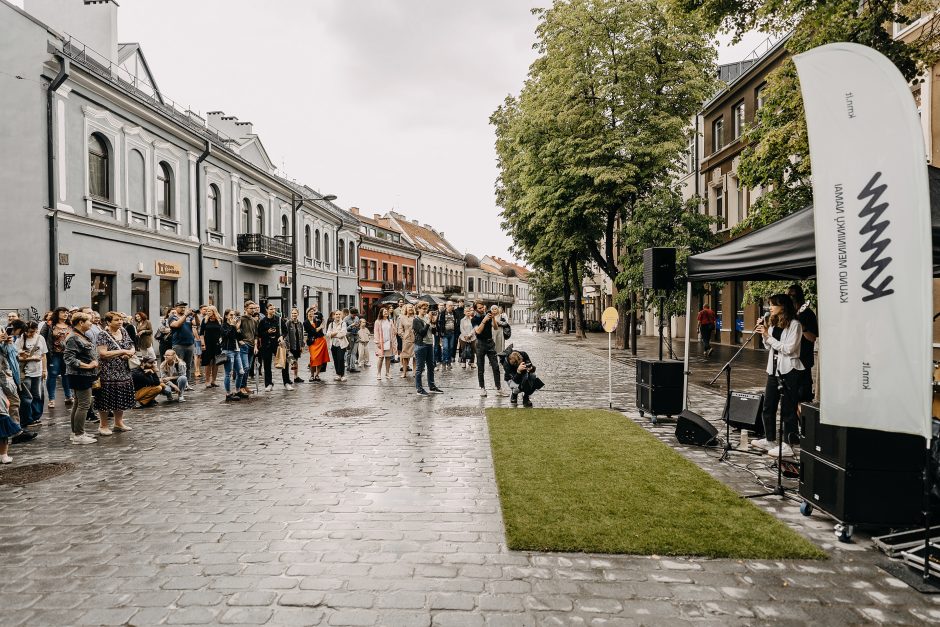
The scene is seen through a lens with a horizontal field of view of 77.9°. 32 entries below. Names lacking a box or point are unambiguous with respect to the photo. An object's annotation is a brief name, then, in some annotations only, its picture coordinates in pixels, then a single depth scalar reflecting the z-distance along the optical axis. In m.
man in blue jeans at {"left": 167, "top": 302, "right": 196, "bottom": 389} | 13.05
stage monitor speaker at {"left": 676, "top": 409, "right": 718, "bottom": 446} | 7.41
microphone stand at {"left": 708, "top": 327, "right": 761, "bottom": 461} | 7.07
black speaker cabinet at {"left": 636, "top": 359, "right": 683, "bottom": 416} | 8.86
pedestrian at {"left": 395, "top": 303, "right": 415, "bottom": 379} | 15.66
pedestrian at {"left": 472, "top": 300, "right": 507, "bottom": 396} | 11.52
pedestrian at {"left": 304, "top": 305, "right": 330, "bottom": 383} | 14.49
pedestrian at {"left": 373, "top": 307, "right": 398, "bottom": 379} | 14.65
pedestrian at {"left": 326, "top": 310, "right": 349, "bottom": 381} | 14.71
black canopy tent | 5.54
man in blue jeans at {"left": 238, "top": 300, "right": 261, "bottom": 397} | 11.94
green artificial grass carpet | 4.32
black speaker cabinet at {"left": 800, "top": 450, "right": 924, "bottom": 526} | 4.33
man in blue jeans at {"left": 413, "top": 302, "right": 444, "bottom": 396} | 12.09
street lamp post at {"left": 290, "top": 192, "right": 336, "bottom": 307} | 24.66
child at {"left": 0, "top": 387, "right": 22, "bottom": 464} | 6.59
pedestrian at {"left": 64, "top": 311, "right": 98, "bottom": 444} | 7.59
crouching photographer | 10.64
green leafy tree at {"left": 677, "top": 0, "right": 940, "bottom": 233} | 9.58
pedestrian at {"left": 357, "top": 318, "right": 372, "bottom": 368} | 17.69
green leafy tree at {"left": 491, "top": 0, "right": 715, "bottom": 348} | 20.97
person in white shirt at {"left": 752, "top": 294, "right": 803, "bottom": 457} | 6.79
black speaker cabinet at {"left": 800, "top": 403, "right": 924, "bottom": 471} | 4.28
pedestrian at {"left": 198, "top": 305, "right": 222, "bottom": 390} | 12.83
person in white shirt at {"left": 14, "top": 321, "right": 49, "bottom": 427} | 9.08
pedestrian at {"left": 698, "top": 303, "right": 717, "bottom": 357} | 21.31
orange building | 49.00
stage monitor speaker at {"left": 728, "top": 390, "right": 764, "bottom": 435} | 6.99
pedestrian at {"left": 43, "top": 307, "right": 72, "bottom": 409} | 10.61
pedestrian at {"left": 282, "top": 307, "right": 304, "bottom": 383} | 14.29
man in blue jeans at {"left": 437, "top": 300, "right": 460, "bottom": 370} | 18.52
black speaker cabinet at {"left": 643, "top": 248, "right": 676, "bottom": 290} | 9.45
